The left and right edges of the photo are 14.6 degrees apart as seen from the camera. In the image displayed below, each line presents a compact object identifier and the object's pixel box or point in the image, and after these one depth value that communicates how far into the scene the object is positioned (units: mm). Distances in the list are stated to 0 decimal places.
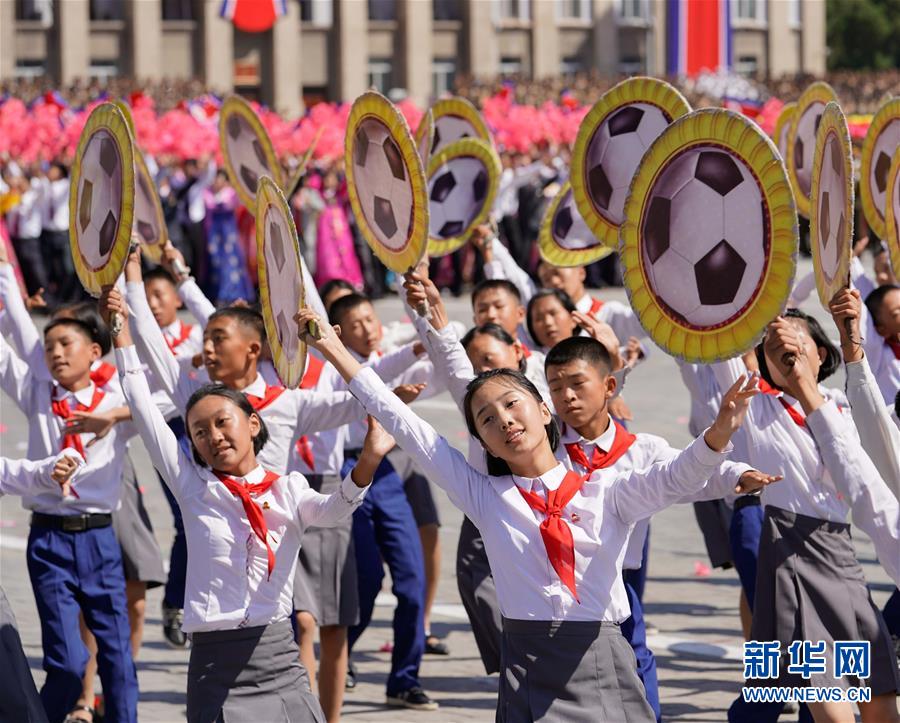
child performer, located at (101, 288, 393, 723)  9799
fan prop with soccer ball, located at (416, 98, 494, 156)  17530
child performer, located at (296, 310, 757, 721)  9035
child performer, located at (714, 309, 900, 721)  10818
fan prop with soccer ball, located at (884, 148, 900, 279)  12563
